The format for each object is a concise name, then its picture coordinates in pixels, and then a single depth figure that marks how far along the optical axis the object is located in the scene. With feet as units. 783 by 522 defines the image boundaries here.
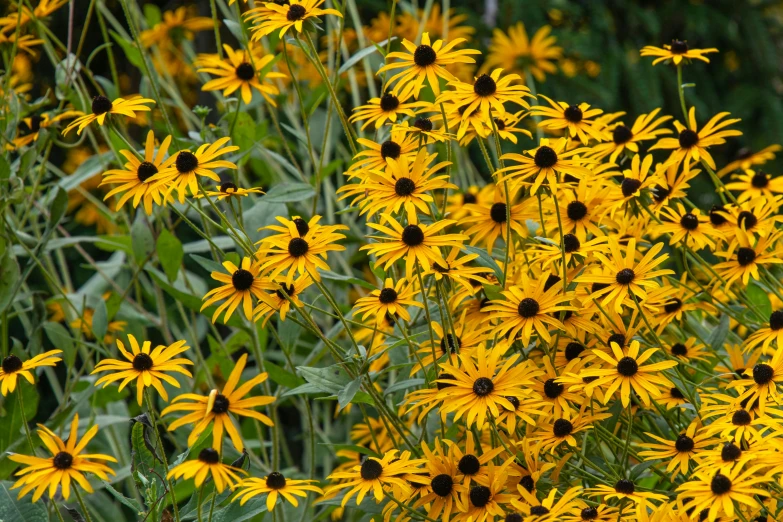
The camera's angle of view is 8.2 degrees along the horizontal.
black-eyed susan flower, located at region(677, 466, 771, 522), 11.33
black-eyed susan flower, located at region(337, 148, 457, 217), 11.72
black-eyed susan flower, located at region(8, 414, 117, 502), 11.55
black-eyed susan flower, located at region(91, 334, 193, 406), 11.66
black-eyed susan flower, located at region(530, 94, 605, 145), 12.08
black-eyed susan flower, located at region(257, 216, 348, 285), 11.73
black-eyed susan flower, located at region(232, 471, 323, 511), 11.56
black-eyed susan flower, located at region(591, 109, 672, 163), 12.29
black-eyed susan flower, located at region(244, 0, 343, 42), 11.99
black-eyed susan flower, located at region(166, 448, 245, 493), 11.46
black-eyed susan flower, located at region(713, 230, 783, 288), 12.08
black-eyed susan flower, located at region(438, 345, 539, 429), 11.61
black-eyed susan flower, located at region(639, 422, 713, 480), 11.64
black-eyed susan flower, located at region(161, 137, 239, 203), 11.76
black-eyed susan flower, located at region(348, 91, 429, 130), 12.04
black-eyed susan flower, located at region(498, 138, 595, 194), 11.82
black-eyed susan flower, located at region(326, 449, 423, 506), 11.62
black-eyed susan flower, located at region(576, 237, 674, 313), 11.76
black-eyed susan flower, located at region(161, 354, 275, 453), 11.55
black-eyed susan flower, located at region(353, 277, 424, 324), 11.88
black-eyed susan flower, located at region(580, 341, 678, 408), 11.62
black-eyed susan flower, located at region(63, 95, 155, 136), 11.92
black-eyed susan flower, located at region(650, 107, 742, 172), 12.20
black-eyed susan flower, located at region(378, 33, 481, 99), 11.94
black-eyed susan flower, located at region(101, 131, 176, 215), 11.79
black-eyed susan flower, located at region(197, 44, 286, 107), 12.51
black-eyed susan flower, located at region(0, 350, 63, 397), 11.77
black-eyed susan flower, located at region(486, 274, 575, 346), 11.72
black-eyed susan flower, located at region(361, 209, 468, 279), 11.66
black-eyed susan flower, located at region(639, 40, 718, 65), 12.37
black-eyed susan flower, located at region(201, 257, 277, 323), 11.79
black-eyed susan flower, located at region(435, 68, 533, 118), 11.85
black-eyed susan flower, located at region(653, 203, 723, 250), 12.13
